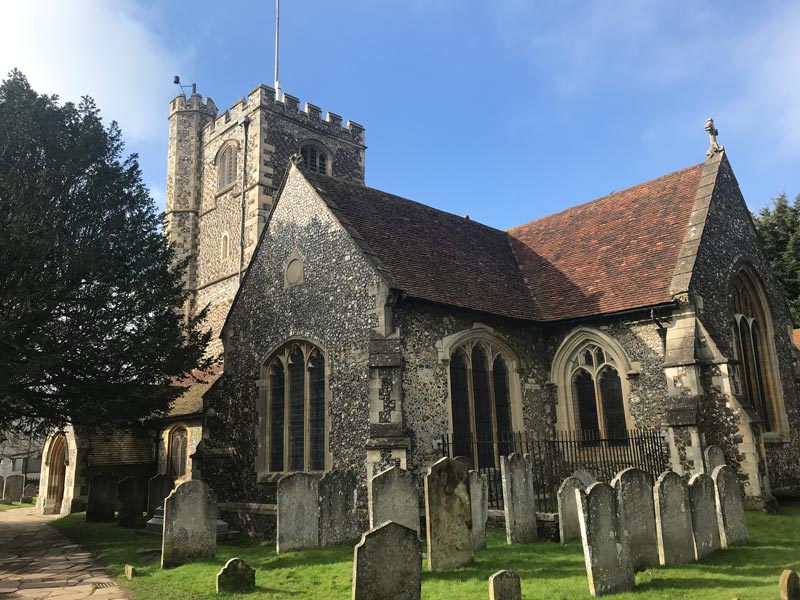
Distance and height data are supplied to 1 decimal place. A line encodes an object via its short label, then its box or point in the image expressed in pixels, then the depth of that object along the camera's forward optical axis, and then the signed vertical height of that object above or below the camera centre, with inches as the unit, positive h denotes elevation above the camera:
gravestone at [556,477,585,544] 386.6 -31.7
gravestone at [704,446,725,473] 444.7 -4.0
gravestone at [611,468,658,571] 300.0 -27.5
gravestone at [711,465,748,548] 362.3 -32.2
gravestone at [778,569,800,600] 244.1 -50.4
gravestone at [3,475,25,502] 1132.5 -13.5
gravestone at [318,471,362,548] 418.9 -28.0
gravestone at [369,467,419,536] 362.9 -19.1
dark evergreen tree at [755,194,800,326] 1176.8 +371.7
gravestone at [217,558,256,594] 313.1 -50.4
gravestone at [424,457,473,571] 332.8 -27.4
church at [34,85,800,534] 507.5 +99.6
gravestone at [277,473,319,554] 402.3 -26.9
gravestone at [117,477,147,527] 629.0 -25.9
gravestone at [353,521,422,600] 258.8 -39.5
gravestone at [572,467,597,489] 449.4 -13.6
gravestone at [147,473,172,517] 629.0 -15.1
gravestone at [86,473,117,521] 700.0 -25.7
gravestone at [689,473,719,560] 335.0 -32.7
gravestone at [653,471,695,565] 312.8 -32.2
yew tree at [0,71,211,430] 527.2 +166.6
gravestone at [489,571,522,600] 245.4 -46.7
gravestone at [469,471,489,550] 381.7 -26.7
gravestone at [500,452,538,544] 395.5 -24.8
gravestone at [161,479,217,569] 382.3 -30.5
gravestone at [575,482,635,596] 270.7 -36.3
